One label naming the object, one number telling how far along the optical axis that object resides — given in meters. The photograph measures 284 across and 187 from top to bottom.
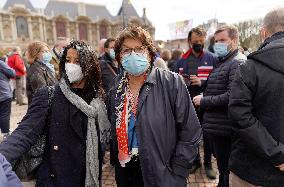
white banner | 14.20
